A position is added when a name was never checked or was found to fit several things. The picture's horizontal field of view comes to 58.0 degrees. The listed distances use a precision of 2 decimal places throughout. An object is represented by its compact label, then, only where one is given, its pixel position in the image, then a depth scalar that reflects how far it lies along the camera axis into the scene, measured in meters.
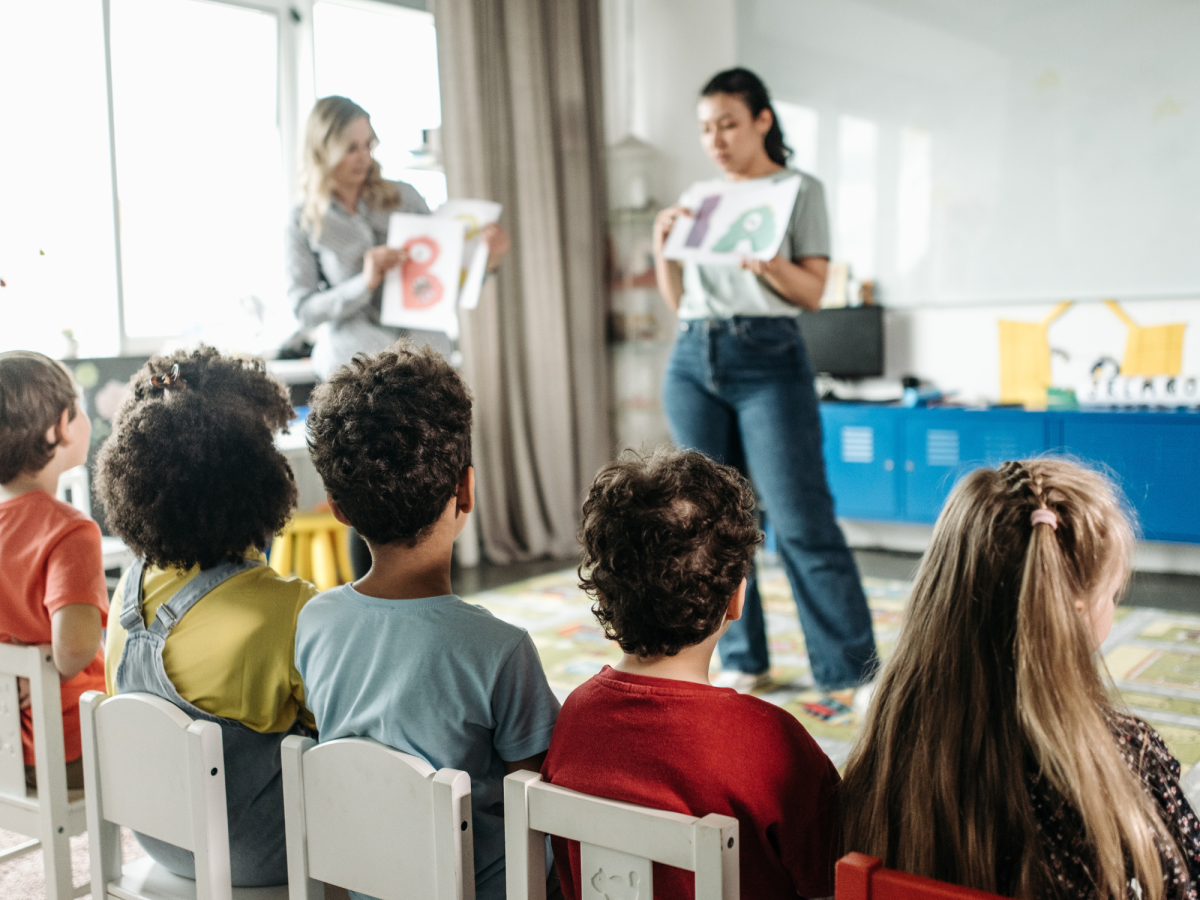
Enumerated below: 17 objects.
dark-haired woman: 2.34
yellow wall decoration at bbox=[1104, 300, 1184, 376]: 3.84
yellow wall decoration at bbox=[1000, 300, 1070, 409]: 4.10
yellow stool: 3.02
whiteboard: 3.83
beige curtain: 4.11
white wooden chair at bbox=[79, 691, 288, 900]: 1.01
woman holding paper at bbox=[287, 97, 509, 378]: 2.58
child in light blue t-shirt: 1.04
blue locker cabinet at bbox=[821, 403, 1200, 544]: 3.62
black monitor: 4.33
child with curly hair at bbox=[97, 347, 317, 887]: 1.20
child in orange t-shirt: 1.34
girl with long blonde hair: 0.81
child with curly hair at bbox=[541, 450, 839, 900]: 0.88
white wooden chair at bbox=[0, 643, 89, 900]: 1.22
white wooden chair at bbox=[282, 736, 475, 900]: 0.89
